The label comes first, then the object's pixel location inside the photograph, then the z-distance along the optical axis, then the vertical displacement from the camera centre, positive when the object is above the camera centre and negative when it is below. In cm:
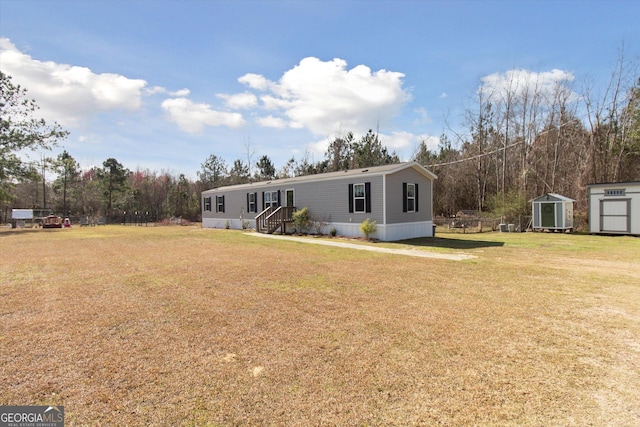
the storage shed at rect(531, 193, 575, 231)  1745 -7
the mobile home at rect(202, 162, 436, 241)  1438 +62
